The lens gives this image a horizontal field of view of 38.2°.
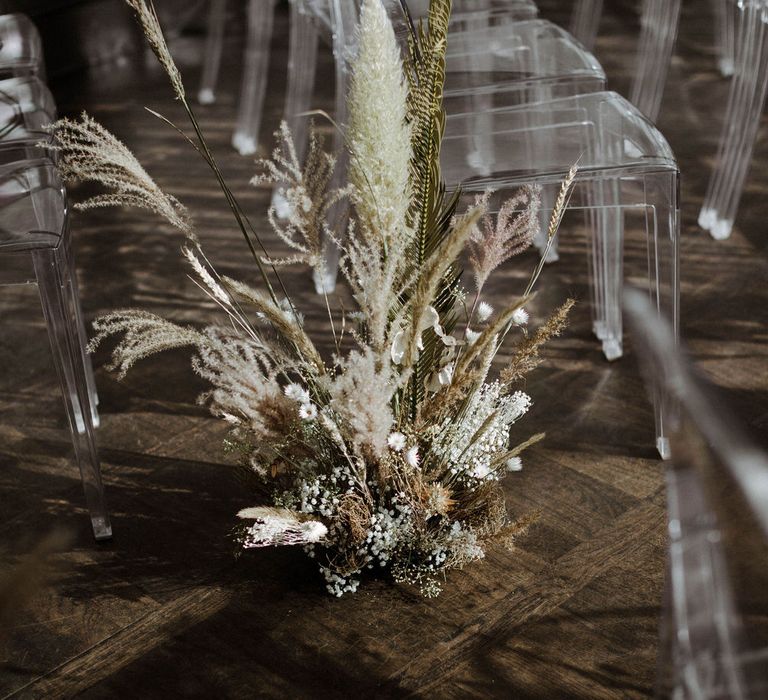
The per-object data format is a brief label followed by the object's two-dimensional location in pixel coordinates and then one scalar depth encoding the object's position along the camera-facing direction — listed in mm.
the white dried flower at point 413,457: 1723
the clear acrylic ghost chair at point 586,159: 2010
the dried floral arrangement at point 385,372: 1549
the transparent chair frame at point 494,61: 2445
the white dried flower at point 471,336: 1882
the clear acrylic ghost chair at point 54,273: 1867
